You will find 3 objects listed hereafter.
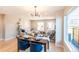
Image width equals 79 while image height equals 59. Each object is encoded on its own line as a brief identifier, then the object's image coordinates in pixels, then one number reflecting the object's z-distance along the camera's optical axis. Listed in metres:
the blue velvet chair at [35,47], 1.46
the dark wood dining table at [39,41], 1.64
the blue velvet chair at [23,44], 1.64
